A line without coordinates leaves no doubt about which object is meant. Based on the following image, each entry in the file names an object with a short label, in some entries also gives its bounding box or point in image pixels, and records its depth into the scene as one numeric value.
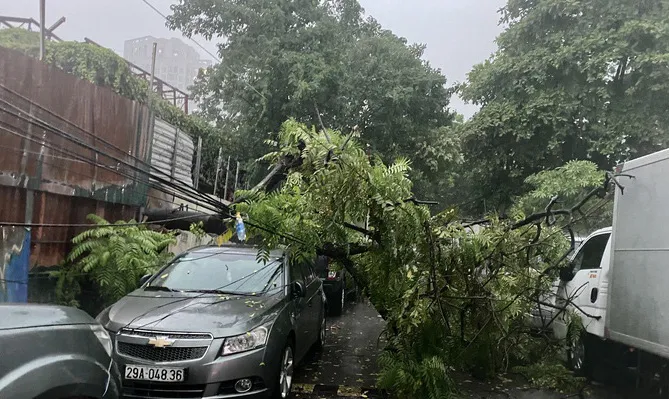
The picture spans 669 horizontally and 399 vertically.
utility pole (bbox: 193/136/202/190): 11.13
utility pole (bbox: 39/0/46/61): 6.62
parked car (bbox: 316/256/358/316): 10.18
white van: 4.36
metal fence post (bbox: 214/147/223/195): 12.50
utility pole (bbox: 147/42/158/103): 9.21
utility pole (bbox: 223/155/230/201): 12.61
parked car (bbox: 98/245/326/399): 4.20
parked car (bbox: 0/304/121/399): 2.20
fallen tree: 4.94
